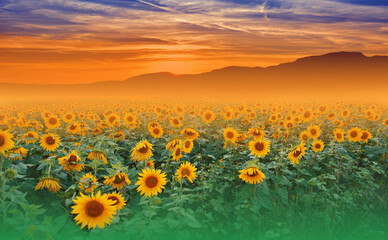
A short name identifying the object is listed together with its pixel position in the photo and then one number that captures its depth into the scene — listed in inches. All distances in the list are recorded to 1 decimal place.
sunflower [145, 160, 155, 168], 224.5
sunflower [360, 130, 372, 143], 325.1
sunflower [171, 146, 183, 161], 243.9
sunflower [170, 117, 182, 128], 372.5
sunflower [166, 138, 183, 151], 249.1
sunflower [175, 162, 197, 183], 206.2
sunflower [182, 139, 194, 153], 264.5
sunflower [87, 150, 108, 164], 206.7
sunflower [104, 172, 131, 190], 184.7
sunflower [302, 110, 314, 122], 441.7
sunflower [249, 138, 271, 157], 242.2
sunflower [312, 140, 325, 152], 278.7
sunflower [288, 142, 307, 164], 240.1
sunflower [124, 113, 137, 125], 392.4
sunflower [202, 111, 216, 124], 414.9
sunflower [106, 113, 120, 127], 373.1
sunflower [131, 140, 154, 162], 219.5
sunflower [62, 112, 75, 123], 443.2
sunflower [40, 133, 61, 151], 238.7
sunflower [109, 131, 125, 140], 319.4
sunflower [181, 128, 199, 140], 287.9
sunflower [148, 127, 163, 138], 322.3
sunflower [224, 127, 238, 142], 286.7
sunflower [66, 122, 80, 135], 344.8
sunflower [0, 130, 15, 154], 196.5
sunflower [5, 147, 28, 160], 213.4
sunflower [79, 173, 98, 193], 176.8
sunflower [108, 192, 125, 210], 168.8
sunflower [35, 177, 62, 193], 185.6
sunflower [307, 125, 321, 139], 321.7
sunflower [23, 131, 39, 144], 241.9
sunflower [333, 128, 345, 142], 325.1
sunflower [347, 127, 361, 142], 322.9
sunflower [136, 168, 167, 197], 181.2
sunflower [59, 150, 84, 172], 199.9
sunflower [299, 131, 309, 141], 324.4
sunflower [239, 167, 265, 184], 209.8
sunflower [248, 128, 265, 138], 287.1
